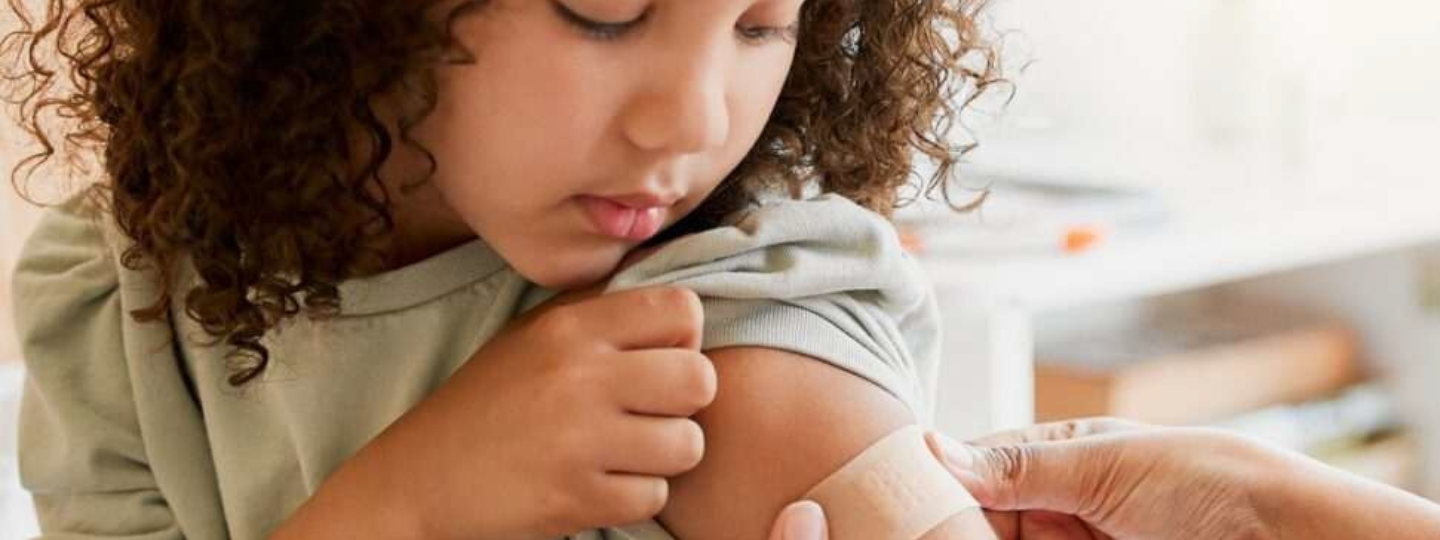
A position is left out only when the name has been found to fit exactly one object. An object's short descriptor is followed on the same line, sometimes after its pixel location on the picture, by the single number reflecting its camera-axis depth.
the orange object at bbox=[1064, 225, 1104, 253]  1.73
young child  0.75
